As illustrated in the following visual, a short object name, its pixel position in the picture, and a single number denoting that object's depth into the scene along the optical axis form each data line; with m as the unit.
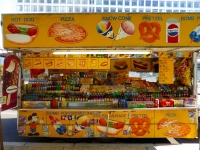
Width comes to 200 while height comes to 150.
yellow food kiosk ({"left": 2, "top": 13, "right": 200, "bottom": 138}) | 4.71
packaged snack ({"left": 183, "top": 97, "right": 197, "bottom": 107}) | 5.56
